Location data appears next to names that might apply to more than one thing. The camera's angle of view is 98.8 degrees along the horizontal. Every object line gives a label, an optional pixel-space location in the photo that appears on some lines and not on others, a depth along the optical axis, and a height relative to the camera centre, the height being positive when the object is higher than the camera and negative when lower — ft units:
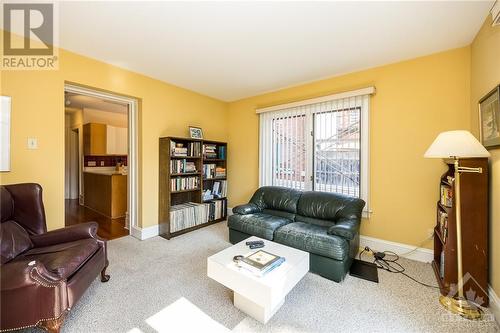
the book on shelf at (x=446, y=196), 6.70 -0.96
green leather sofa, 7.33 -2.45
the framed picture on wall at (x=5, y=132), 7.09 +1.08
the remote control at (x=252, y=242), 7.17 -2.60
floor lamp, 5.35 +0.28
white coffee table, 5.04 -2.92
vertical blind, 10.06 +1.07
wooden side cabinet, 6.06 -2.03
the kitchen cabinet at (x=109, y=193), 14.12 -1.96
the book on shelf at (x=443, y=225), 6.59 -1.88
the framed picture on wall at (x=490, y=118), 5.59 +1.36
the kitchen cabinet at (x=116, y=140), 18.16 +2.16
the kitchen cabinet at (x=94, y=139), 17.24 +2.15
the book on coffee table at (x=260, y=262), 5.51 -2.63
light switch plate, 7.77 +0.79
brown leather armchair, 4.35 -2.39
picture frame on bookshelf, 12.52 +1.96
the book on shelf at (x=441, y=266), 7.17 -3.43
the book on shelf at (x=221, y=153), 14.32 +0.82
